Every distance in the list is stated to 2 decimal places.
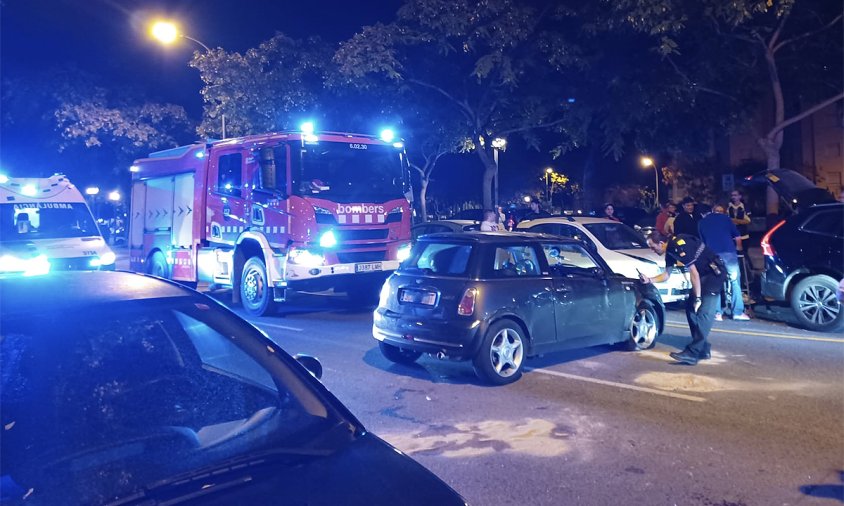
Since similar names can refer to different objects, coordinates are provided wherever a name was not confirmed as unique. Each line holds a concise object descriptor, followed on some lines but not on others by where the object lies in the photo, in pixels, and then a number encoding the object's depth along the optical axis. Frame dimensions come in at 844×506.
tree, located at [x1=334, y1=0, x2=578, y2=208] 16.28
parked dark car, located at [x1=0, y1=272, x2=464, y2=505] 2.30
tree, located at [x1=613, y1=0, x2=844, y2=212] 13.98
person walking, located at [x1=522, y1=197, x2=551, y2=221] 19.03
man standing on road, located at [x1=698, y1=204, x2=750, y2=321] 10.27
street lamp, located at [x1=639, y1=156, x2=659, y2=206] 36.84
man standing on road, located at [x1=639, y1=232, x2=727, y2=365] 7.87
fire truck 11.21
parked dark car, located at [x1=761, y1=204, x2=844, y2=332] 9.61
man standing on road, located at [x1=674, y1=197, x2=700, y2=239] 10.65
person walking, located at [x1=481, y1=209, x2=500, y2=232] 13.73
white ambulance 12.33
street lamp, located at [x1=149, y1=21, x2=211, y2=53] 15.27
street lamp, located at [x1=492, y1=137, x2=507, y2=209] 22.92
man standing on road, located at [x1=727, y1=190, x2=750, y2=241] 12.91
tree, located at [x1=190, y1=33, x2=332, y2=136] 19.91
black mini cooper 6.99
